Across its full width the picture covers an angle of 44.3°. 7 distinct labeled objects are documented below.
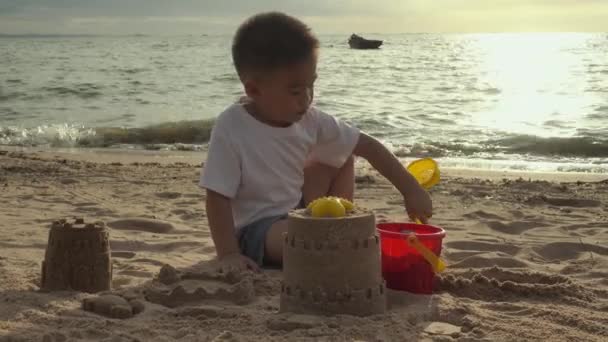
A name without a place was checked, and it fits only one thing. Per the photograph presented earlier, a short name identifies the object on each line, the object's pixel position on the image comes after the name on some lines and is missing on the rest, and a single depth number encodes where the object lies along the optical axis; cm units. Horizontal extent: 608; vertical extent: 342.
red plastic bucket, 251
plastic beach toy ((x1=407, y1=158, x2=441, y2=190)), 331
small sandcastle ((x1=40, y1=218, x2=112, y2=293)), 247
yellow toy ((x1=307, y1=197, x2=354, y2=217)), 208
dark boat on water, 4478
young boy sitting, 266
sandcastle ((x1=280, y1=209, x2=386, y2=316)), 206
